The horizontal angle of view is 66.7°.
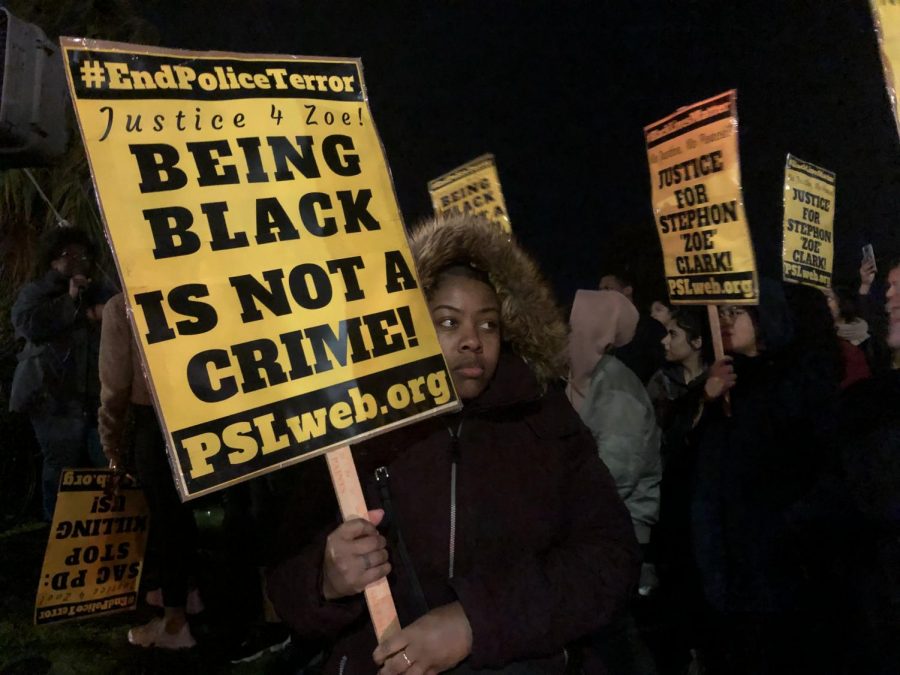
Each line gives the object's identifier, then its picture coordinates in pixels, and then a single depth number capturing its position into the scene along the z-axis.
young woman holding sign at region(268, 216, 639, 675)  1.70
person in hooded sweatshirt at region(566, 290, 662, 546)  3.62
